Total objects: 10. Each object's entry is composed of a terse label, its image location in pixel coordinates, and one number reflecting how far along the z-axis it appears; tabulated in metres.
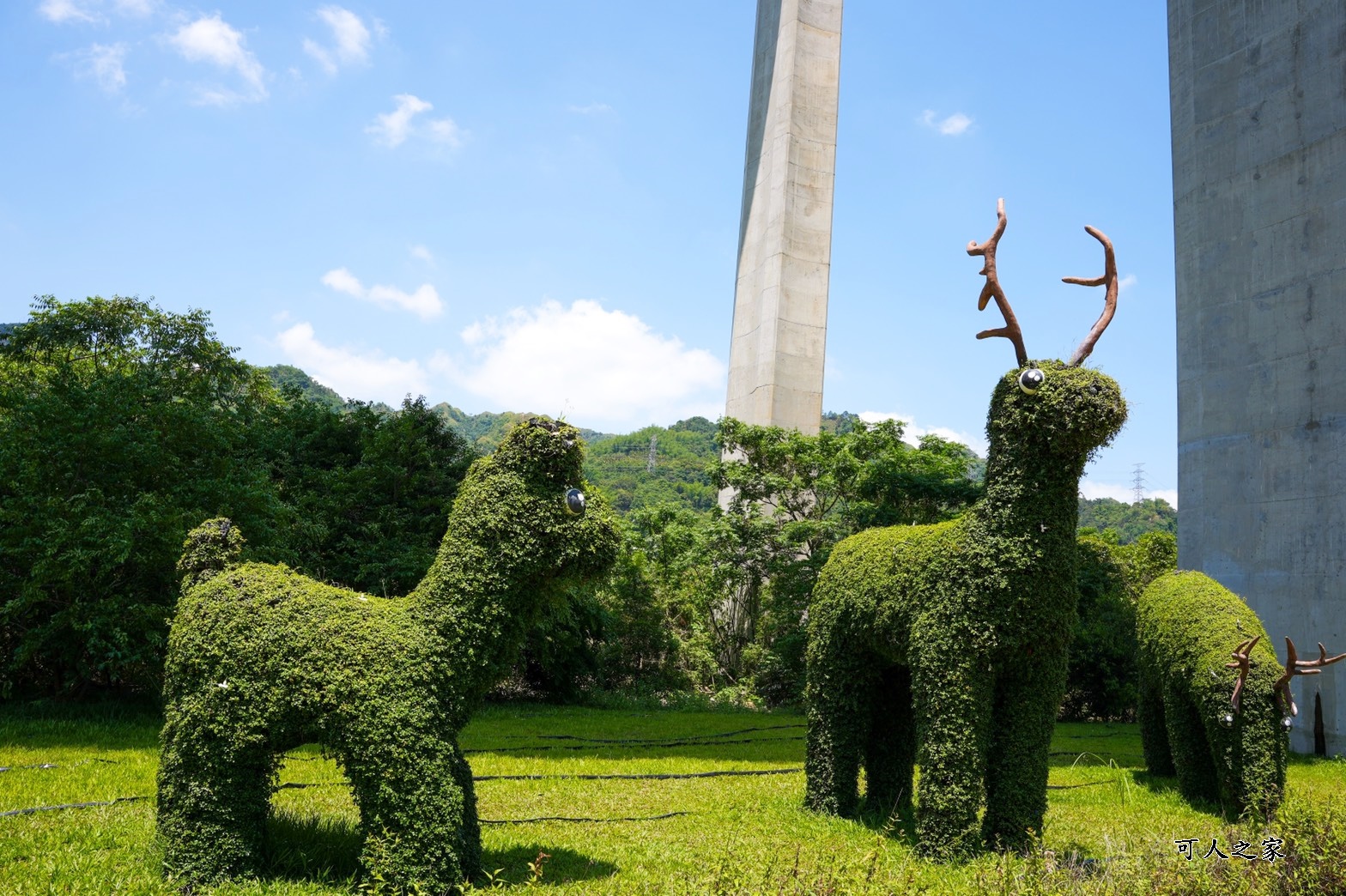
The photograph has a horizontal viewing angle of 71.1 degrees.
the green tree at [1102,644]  20.08
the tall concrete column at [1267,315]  14.62
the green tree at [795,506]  19.00
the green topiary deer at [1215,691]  8.66
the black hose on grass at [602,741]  13.58
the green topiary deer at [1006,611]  6.75
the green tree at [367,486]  17.86
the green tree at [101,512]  12.52
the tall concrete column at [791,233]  23.05
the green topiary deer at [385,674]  5.49
